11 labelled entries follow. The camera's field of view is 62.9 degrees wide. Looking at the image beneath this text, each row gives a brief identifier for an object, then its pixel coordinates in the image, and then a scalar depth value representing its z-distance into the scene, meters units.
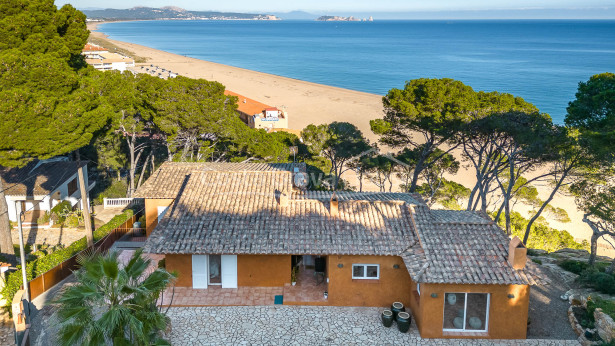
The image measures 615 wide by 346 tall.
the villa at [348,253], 16.81
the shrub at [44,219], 28.24
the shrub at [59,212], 28.73
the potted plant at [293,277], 20.04
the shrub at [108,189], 34.91
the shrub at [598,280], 19.25
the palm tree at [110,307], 11.35
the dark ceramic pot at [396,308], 17.80
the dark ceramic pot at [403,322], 17.03
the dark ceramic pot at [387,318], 17.30
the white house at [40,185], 28.62
